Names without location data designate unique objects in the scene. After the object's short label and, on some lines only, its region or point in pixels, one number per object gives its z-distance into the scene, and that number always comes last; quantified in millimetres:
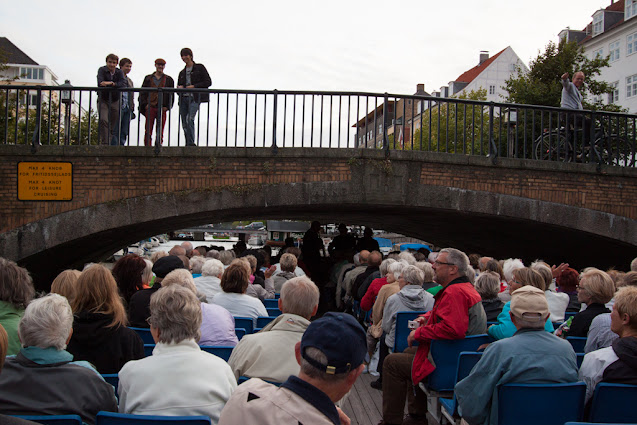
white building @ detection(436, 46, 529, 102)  59375
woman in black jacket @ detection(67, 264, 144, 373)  3793
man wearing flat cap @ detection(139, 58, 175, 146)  11148
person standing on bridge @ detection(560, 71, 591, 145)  12086
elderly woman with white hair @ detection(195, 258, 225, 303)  6715
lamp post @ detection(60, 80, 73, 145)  10250
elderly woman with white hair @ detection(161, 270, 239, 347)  4723
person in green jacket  3953
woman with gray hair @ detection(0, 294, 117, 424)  2787
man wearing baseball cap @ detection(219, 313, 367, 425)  1905
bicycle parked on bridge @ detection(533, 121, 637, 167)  11805
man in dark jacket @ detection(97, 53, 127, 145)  10695
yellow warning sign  10203
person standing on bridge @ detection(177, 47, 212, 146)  10969
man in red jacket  4559
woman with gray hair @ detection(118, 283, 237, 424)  2934
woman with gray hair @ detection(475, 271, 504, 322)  5508
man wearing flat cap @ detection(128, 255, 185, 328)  5184
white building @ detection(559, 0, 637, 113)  40219
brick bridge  10250
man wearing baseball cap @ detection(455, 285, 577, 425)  3521
